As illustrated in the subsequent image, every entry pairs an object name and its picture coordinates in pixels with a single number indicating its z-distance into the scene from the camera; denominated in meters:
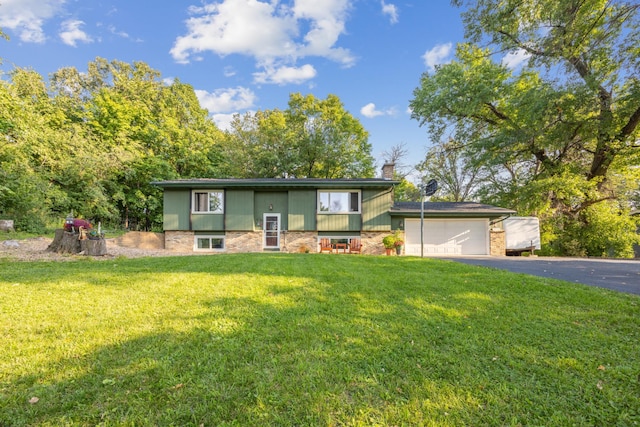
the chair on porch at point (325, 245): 12.54
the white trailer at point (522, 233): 13.31
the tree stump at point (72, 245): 8.23
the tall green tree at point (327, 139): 20.89
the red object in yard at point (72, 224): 8.37
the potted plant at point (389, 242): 12.21
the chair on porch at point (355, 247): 12.23
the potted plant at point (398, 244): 12.32
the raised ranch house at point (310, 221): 13.23
